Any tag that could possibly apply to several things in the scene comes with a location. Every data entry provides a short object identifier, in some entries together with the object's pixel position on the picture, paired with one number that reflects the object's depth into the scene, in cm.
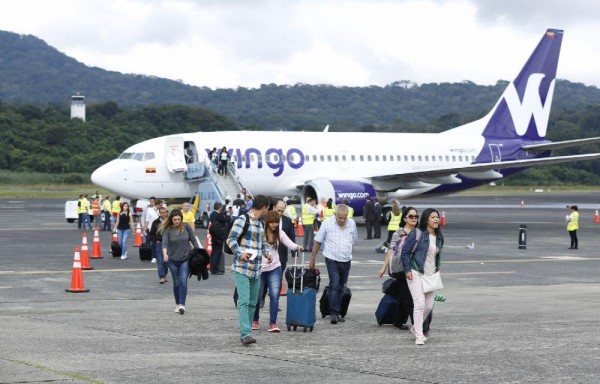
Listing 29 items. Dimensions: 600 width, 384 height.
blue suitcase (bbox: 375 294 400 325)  1521
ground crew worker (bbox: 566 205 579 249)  3162
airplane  4156
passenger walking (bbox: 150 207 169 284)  2125
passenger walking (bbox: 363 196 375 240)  3584
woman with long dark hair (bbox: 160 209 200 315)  1680
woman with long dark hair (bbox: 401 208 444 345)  1408
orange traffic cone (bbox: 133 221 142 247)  3133
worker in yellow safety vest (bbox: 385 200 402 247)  2889
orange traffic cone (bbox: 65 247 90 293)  1945
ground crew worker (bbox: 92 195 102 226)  3972
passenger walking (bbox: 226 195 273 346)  1384
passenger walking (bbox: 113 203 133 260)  2722
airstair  4053
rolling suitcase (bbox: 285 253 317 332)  1463
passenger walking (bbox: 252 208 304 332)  1466
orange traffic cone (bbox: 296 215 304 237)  3747
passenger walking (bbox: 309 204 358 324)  1591
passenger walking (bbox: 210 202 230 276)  2298
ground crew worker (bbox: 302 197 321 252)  3077
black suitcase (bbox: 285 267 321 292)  1517
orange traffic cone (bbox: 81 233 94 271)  2362
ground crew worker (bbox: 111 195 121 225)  4066
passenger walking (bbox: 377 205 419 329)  1489
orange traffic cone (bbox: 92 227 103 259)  2742
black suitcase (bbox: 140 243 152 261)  2628
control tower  13312
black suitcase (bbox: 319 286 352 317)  1598
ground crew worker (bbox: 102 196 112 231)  4056
